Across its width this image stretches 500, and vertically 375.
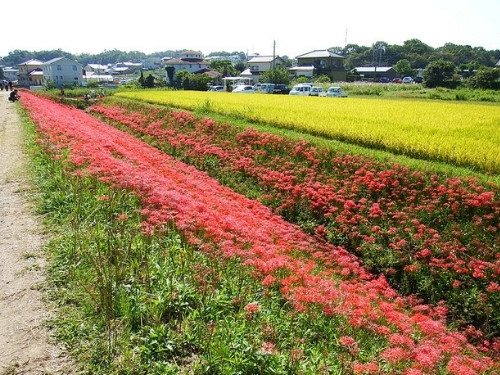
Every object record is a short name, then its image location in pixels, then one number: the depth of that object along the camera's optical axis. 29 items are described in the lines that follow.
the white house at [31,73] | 103.26
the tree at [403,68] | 94.56
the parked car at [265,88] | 51.19
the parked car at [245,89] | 50.77
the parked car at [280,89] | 51.06
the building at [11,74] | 130.12
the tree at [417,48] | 125.25
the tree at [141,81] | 70.43
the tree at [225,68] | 94.50
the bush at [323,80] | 69.56
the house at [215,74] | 82.30
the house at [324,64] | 82.81
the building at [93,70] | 147.19
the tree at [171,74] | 72.03
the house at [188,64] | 106.69
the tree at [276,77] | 62.34
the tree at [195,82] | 58.34
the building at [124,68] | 157.77
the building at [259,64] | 90.47
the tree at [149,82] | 69.74
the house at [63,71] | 88.38
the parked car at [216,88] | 61.12
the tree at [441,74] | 55.62
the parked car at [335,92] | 42.92
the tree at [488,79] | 47.47
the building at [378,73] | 96.69
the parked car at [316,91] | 44.03
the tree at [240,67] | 105.87
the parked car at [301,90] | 45.72
